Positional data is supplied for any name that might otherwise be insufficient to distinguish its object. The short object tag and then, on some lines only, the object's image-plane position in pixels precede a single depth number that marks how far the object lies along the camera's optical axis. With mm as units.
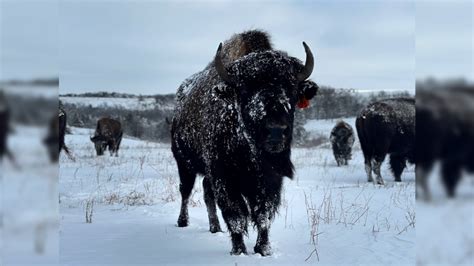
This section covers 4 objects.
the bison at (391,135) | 13695
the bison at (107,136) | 27172
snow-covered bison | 4691
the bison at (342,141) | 22219
